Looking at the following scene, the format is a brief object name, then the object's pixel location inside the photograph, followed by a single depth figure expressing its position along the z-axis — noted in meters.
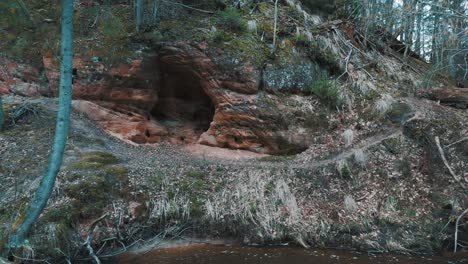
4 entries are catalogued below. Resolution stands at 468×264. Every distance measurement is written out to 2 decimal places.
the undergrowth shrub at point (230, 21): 11.82
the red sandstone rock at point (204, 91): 10.73
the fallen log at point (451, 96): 10.92
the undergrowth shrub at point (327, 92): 11.28
